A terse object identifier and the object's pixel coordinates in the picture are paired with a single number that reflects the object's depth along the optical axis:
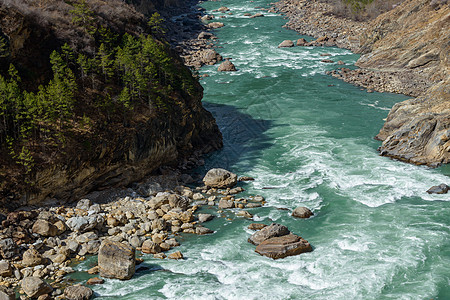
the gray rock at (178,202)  35.66
